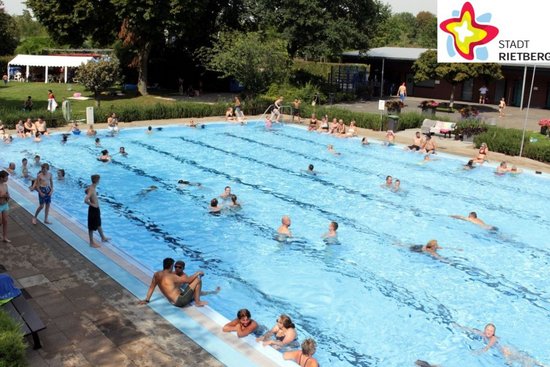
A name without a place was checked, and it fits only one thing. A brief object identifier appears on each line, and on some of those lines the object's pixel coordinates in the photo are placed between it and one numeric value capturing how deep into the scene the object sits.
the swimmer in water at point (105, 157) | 19.44
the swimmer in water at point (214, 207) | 14.50
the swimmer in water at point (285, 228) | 12.90
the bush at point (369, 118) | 27.58
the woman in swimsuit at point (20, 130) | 22.78
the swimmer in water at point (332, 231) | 12.82
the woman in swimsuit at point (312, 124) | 27.51
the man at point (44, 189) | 12.00
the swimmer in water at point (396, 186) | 17.27
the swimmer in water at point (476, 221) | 14.29
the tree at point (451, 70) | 33.28
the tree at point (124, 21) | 31.55
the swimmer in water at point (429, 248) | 12.30
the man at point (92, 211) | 10.91
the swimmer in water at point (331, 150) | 22.53
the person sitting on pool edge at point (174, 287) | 8.71
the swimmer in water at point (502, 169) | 19.42
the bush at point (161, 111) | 27.45
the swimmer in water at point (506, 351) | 8.29
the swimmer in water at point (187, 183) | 17.08
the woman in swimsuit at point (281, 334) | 7.86
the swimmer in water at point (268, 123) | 28.02
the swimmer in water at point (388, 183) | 17.31
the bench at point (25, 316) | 6.86
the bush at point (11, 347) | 5.41
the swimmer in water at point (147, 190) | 16.36
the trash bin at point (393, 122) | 26.77
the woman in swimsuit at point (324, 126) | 27.12
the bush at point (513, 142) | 21.48
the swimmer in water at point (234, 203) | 14.71
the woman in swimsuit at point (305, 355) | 7.14
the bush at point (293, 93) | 36.06
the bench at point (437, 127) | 25.73
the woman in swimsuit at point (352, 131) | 25.72
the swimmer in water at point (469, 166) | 20.05
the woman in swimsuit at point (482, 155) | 20.56
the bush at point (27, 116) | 24.38
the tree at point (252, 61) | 30.14
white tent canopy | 47.59
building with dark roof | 40.22
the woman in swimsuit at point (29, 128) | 23.00
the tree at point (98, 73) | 33.72
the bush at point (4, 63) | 53.56
